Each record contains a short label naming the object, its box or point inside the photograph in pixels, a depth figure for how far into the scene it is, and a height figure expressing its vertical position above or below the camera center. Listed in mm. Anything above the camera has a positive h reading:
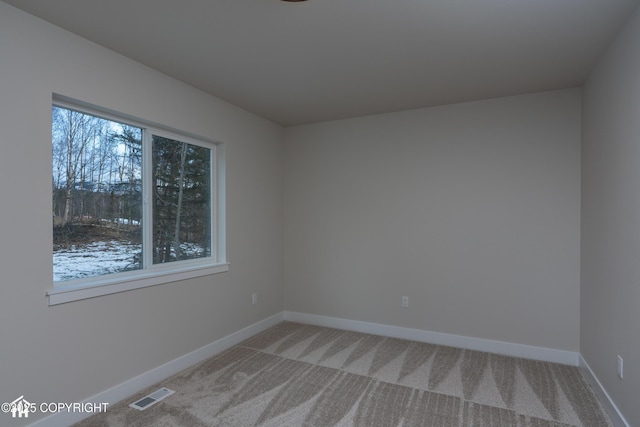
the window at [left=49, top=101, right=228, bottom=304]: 2262 +59
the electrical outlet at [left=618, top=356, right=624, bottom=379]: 2076 -943
